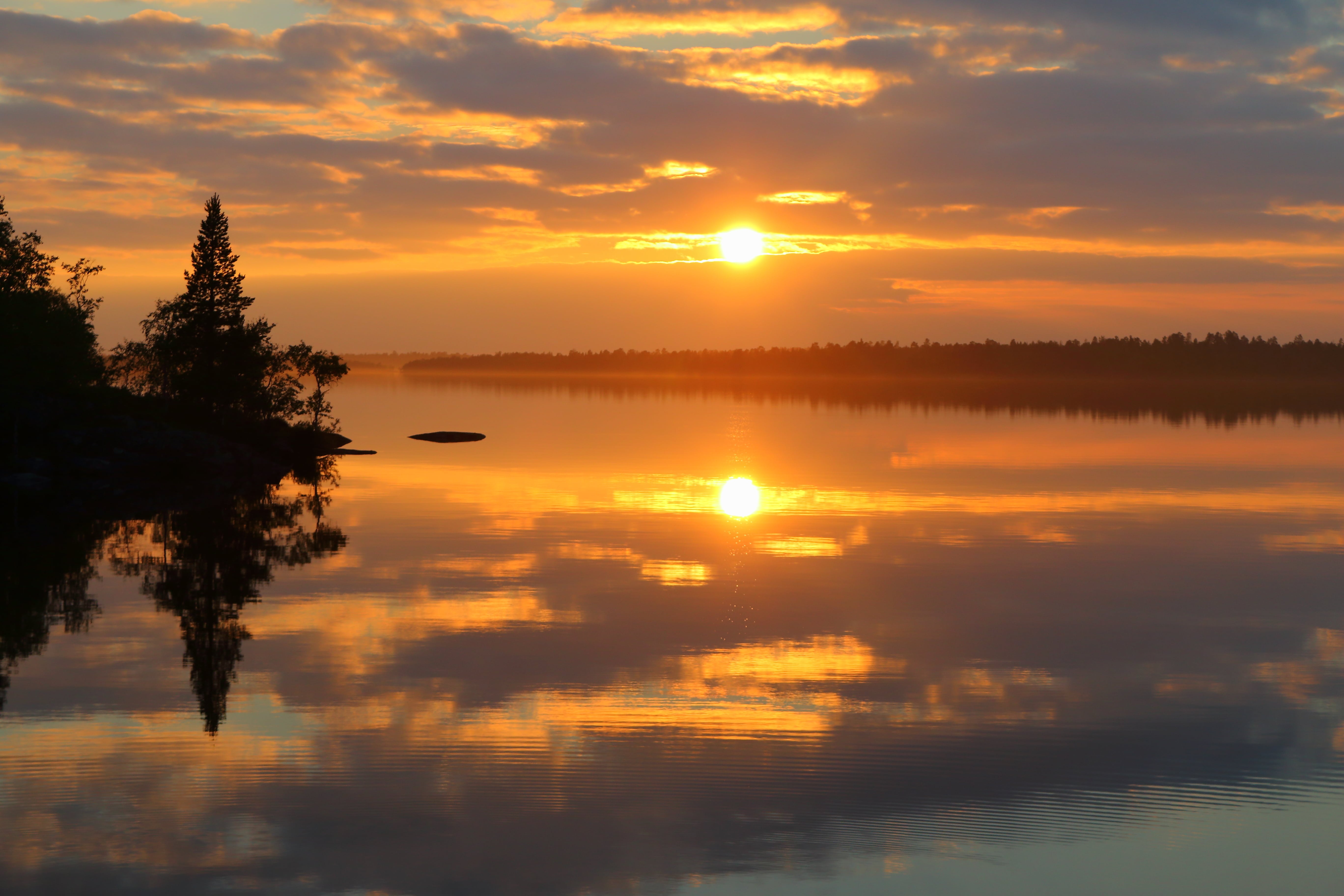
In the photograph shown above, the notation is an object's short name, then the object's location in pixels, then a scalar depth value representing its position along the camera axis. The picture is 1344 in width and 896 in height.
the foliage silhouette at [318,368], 112.44
